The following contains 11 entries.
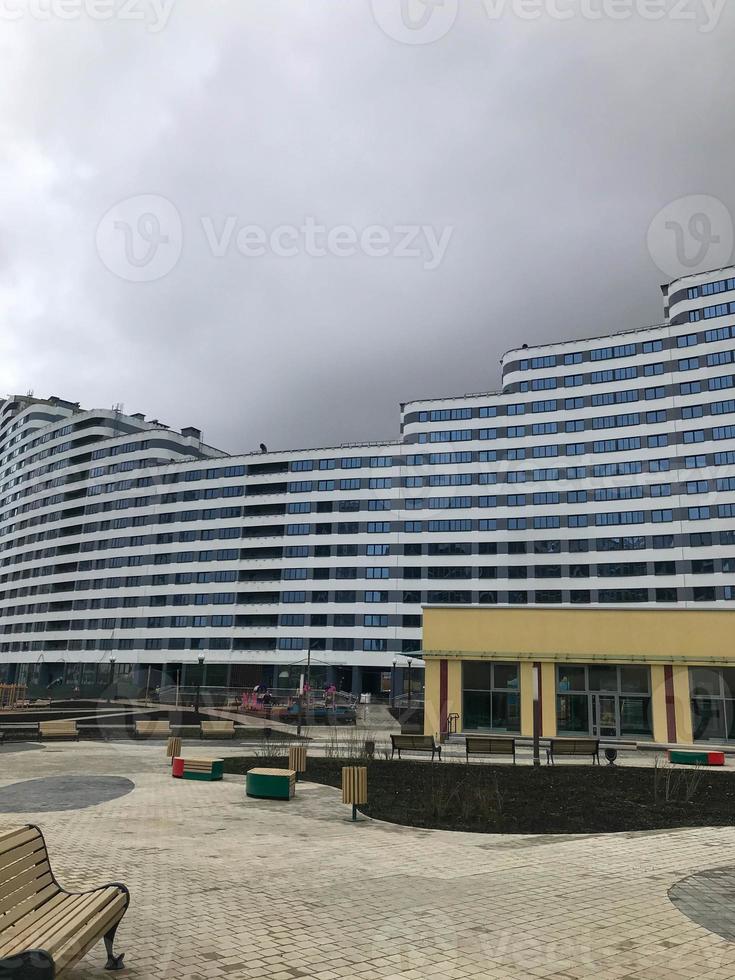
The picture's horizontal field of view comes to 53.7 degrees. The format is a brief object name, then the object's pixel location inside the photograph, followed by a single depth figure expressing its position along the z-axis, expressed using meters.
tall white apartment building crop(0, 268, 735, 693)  68.38
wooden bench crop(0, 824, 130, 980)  4.63
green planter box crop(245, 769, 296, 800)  16.45
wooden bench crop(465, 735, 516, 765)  24.62
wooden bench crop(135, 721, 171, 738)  31.98
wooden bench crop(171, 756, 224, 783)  19.50
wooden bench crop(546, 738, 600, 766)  24.25
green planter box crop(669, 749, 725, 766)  24.28
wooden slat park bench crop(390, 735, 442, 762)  24.61
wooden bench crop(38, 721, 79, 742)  28.86
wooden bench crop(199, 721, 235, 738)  31.12
